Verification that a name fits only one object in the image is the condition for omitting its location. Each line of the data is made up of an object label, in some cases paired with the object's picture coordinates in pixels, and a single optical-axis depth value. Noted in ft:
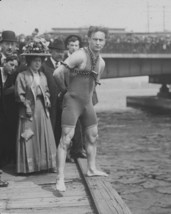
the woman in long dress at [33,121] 19.71
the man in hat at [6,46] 21.37
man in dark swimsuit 17.02
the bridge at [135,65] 96.55
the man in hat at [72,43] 23.67
